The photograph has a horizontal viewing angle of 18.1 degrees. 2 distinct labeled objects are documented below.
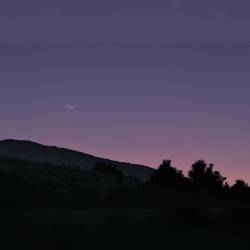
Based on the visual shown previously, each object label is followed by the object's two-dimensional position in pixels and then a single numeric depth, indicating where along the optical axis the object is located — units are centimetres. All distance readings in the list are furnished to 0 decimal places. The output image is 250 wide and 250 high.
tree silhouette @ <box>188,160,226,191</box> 5269
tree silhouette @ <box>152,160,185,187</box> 5014
